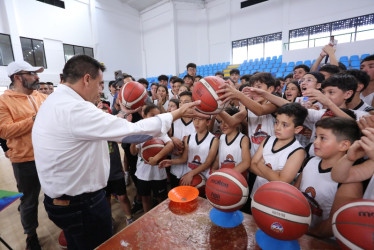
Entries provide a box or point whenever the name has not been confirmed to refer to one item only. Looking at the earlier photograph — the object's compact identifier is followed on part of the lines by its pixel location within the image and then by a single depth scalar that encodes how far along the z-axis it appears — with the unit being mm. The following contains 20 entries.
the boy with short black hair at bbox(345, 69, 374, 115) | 2270
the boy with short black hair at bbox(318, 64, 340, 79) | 3184
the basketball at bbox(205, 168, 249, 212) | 1494
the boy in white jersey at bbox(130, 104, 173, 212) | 2904
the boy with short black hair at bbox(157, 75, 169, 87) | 6402
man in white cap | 2490
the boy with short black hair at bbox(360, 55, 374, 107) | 2949
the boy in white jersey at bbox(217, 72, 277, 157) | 2541
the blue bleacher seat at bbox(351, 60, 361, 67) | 8421
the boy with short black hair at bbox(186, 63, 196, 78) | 6094
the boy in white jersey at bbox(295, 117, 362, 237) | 1619
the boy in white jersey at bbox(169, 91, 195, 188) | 2930
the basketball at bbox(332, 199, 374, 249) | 1015
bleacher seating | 8875
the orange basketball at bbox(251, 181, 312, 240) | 1172
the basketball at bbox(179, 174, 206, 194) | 2554
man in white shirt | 1474
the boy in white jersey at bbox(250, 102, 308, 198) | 1893
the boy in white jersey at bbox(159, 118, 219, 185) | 2631
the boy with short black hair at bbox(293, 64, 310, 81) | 4402
